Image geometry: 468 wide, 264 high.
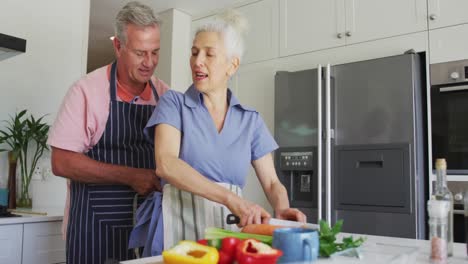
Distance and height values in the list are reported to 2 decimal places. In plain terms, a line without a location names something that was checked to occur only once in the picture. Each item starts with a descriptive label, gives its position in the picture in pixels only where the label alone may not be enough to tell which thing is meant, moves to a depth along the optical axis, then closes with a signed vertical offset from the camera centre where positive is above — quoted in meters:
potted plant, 2.15 +0.11
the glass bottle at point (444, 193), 0.85 -0.04
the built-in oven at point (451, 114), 2.16 +0.29
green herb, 0.72 -0.12
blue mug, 0.65 -0.11
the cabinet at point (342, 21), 2.45 +0.89
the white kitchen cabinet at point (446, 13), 2.25 +0.82
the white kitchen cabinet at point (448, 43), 2.23 +0.66
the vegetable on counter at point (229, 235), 0.72 -0.11
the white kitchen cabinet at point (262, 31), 3.06 +0.97
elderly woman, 0.98 +0.07
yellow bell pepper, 0.59 -0.12
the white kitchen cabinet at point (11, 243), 1.72 -0.31
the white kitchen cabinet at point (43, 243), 1.80 -0.32
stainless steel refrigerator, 2.25 +0.14
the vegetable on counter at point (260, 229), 0.80 -0.11
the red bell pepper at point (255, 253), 0.59 -0.11
